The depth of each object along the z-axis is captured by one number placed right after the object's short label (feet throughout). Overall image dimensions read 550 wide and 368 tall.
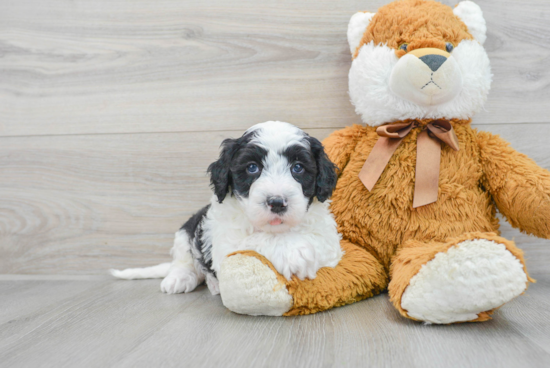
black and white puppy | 1.69
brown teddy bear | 1.83
